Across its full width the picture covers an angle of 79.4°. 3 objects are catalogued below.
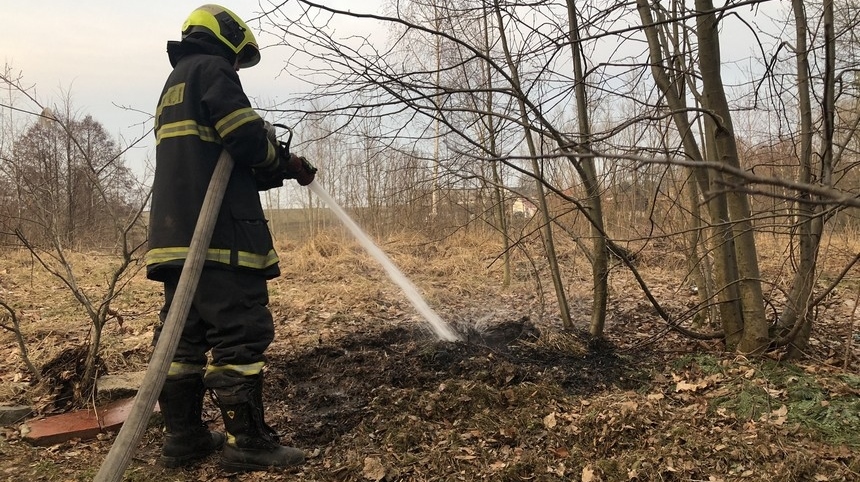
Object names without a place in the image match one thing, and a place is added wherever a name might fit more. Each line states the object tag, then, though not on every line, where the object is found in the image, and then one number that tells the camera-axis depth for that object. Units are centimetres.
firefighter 255
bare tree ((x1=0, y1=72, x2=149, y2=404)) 332
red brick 288
